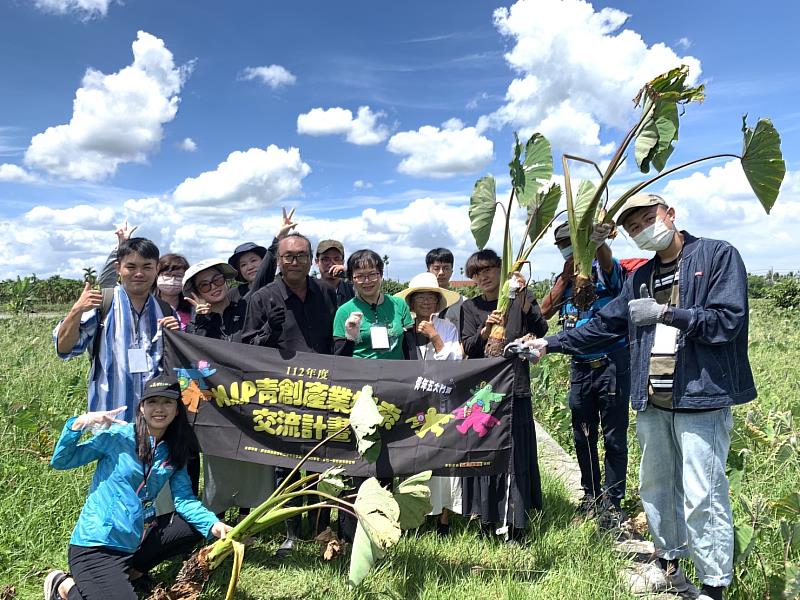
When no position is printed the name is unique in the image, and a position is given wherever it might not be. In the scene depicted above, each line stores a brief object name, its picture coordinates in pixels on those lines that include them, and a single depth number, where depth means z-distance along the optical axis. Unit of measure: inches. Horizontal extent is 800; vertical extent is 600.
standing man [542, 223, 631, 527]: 153.1
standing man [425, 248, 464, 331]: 200.7
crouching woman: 110.4
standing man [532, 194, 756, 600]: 108.6
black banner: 137.9
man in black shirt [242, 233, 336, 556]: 148.9
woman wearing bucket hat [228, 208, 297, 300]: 185.5
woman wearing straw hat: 154.4
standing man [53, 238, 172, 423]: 130.0
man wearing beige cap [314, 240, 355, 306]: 195.8
